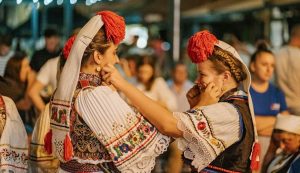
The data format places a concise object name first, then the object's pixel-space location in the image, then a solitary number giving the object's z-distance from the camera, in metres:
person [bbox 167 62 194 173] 10.47
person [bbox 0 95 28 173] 5.19
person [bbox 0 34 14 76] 10.46
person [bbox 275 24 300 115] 9.32
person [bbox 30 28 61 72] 10.47
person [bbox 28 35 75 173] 5.80
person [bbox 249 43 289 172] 8.23
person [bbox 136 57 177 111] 10.08
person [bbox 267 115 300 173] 6.79
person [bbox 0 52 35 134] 8.38
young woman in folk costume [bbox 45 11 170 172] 4.62
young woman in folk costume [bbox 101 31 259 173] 4.69
